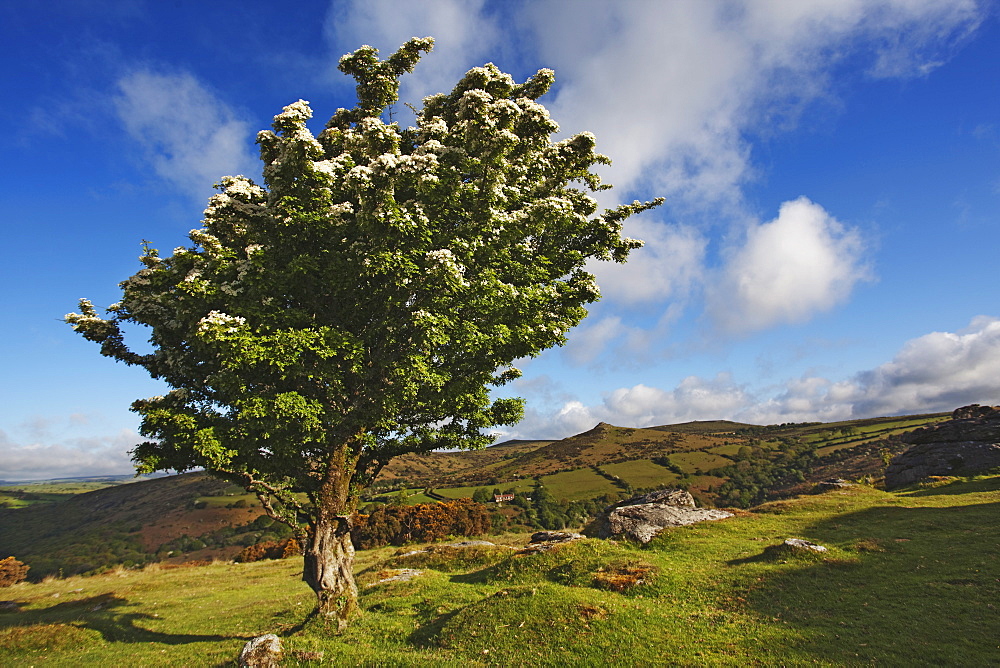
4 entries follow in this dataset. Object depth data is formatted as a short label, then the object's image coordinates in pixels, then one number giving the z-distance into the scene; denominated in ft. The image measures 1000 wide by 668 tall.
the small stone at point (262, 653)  44.01
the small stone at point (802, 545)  69.56
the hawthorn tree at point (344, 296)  46.06
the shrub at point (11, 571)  144.98
